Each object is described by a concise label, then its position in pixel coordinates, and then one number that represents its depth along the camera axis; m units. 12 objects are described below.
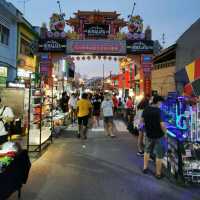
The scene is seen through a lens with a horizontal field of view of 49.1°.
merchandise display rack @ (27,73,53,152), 6.42
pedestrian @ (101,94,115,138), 8.39
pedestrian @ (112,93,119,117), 13.81
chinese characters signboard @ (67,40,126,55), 12.01
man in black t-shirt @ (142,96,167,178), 4.48
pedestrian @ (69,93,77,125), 11.70
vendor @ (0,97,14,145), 4.49
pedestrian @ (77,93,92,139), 7.98
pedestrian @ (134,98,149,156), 6.00
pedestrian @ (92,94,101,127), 11.30
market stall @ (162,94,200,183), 4.25
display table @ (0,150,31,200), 3.02
